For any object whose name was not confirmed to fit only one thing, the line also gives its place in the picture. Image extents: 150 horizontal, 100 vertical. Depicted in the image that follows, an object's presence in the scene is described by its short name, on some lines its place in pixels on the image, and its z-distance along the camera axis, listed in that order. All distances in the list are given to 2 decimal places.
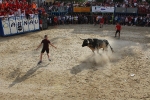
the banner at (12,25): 20.14
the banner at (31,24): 22.08
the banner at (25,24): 21.33
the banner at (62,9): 28.28
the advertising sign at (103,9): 28.06
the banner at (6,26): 19.66
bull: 12.91
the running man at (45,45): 12.23
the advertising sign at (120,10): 27.86
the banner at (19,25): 20.77
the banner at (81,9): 28.91
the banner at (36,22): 22.70
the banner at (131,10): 27.46
